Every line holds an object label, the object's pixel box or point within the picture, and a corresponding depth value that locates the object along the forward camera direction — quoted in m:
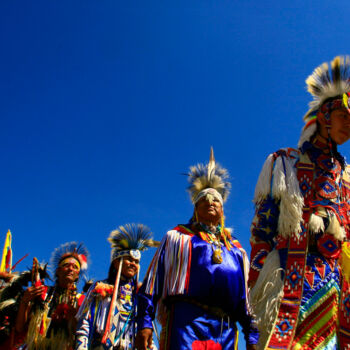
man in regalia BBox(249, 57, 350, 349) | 2.97
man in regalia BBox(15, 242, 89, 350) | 5.61
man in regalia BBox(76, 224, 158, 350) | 5.55
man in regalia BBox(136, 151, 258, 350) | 3.53
